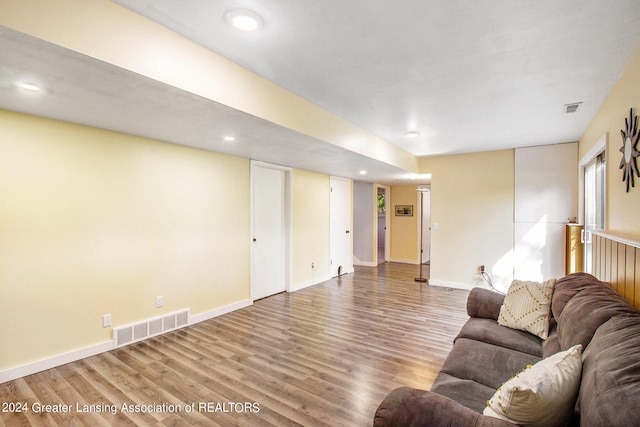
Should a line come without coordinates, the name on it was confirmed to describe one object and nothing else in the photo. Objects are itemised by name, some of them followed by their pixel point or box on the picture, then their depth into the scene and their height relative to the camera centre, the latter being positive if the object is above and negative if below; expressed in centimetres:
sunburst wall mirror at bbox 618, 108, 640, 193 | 189 +40
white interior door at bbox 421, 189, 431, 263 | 843 -56
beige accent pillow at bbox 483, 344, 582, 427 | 102 -66
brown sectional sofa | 91 -73
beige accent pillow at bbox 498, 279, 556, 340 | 220 -78
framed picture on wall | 813 +0
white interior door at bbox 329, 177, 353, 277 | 644 -37
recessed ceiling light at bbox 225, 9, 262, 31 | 161 +108
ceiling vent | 293 +104
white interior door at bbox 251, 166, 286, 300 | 474 -36
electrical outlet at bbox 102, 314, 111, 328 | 296 -110
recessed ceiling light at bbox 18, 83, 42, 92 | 188 +81
